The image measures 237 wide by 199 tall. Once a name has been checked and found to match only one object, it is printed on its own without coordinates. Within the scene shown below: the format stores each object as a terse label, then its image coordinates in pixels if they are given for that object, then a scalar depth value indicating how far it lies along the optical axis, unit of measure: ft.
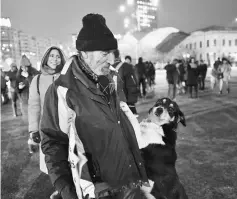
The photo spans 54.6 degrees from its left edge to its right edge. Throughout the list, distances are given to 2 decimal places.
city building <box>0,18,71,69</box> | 287.30
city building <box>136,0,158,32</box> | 506.32
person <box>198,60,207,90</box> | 41.22
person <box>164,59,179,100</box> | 33.37
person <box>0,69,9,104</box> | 38.09
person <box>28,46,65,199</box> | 9.08
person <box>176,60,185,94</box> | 40.33
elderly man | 4.32
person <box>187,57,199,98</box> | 34.81
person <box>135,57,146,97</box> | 35.99
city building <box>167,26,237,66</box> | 195.93
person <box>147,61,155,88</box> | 45.42
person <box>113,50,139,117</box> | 17.06
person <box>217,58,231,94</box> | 37.99
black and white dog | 7.34
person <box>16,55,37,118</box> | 14.84
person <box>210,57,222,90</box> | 40.11
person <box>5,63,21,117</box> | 27.71
